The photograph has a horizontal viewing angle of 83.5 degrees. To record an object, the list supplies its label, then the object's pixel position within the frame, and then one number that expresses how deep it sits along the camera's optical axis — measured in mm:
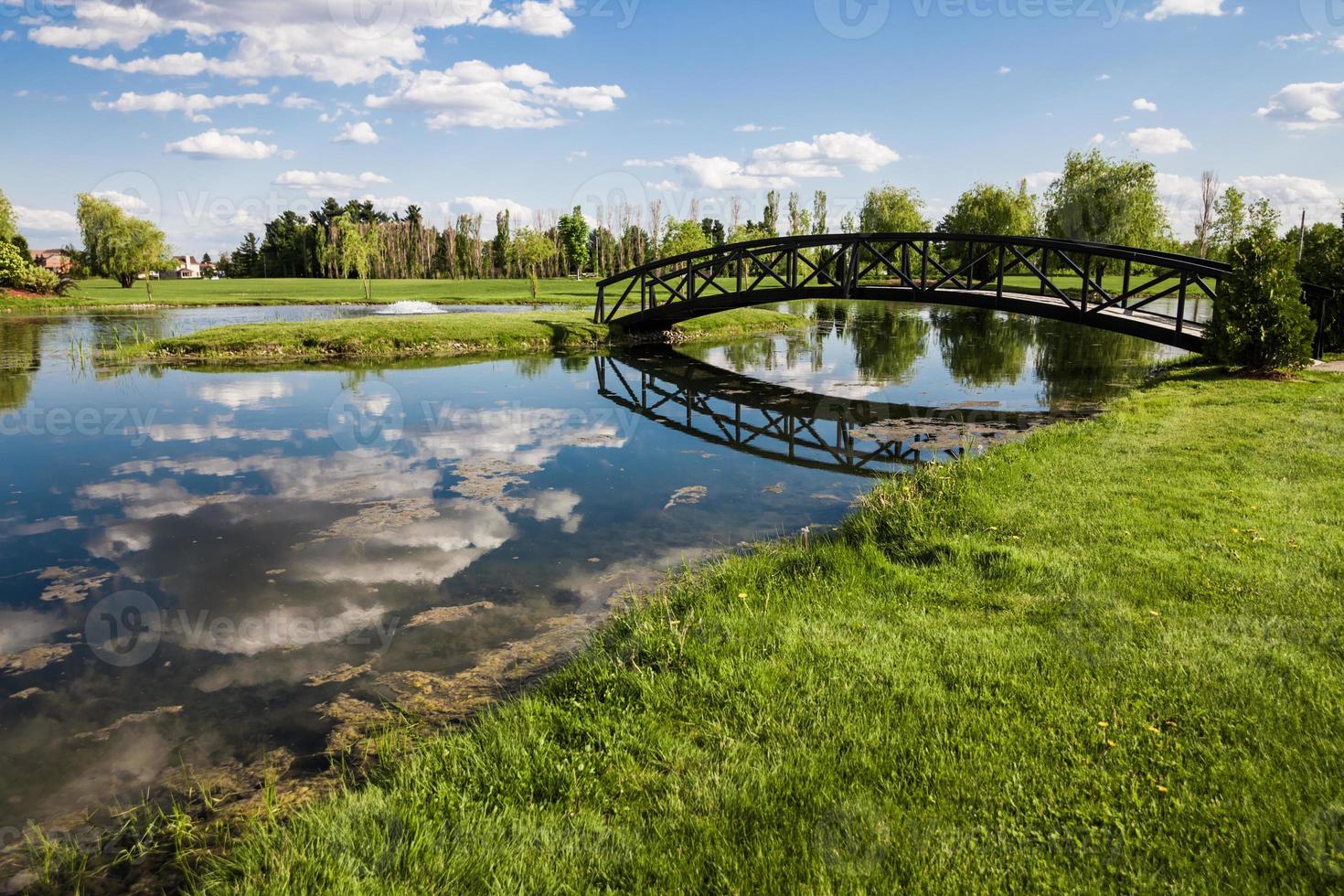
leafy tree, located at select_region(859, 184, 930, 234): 68625
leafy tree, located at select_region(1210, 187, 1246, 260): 58594
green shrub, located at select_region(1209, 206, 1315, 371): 14017
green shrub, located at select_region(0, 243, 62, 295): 42406
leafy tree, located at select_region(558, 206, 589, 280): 80250
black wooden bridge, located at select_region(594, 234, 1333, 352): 16359
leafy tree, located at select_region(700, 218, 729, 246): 94500
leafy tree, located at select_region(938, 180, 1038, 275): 60500
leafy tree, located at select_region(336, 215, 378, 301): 45500
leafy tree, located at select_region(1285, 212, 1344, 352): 17062
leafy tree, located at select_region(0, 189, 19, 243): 48062
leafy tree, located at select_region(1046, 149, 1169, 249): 48219
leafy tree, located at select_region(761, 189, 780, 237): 95062
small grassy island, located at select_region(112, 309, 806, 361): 23141
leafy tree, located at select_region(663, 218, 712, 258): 46969
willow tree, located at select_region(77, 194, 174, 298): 58938
